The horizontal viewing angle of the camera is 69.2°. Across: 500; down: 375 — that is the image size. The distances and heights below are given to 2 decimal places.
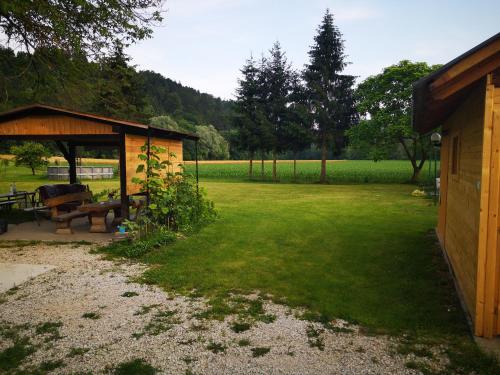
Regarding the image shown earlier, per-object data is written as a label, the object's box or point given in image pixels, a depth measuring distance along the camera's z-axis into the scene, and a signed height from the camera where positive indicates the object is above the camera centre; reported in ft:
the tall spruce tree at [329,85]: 93.71 +19.80
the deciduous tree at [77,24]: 37.14 +15.04
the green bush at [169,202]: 30.58 -3.74
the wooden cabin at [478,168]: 12.75 -0.25
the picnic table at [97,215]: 32.17 -4.96
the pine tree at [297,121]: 95.72 +10.80
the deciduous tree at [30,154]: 88.92 +1.48
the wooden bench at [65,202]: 31.80 -4.76
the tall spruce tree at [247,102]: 104.17 +17.11
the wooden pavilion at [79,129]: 29.78 +2.65
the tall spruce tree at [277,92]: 104.27 +20.16
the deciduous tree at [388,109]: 84.17 +12.65
